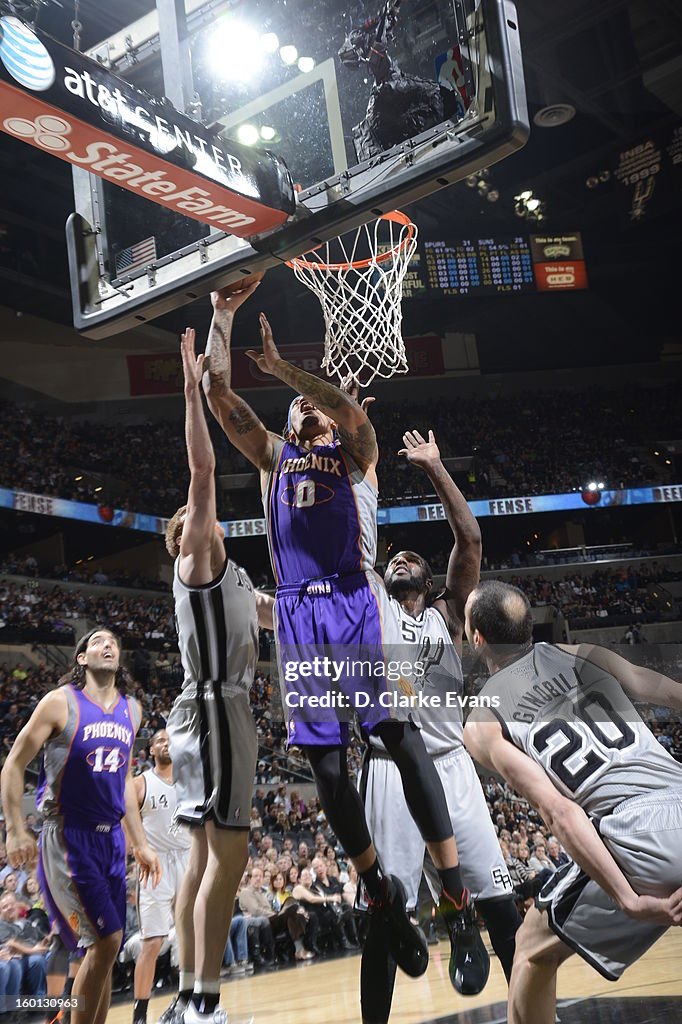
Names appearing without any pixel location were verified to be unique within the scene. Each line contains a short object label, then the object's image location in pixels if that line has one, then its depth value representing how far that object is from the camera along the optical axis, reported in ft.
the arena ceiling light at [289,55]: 12.67
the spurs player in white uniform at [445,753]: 14.30
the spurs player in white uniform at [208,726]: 11.89
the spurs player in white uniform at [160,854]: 17.71
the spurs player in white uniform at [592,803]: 9.84
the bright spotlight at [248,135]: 12.26
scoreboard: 55.83
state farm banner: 9.61
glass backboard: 10.71
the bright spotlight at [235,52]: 12.66
